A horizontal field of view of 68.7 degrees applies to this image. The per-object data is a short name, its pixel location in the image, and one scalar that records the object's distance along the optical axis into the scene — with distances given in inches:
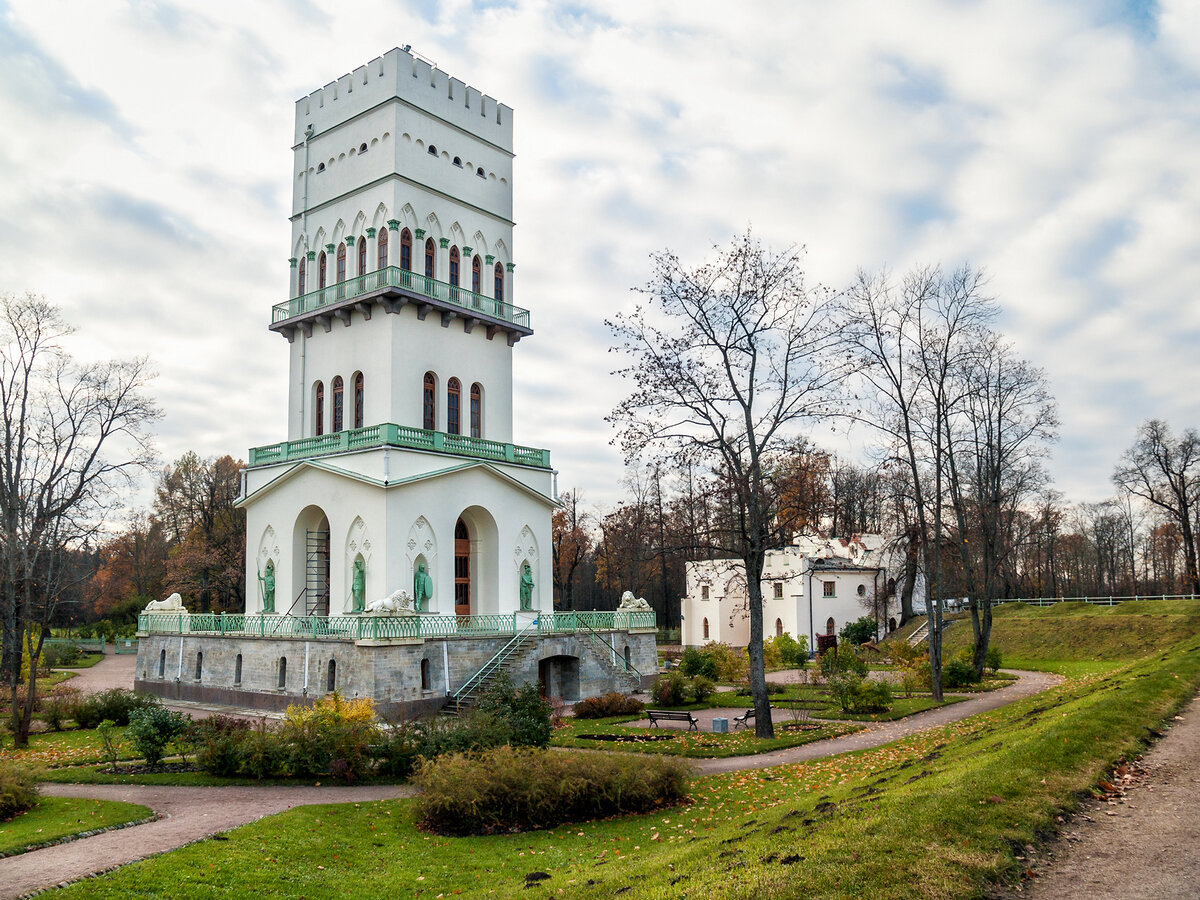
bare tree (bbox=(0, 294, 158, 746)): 864.9
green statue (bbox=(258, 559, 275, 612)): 1243.2
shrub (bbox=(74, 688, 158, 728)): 957.2
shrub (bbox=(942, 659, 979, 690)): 1171.3
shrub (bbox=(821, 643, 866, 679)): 1113.4
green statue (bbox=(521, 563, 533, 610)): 1271.7
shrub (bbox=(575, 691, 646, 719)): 977.5
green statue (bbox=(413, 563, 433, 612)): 1129.4
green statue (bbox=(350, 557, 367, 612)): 1114.7
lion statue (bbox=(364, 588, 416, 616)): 952.3
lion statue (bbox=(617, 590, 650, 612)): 1291.8
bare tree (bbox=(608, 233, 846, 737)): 813.9
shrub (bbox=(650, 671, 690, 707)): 1067.3
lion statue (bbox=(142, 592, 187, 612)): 1268.5
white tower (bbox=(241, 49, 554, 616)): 1155.3
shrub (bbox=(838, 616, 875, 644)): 2032.5
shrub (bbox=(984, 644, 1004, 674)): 1335.3
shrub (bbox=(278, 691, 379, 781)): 625.3
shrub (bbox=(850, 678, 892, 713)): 917.8
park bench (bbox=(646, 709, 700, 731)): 850.8
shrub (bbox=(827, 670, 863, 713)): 918.4
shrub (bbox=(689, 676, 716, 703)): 1100.1
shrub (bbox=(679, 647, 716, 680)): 1274.6
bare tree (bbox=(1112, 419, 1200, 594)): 1920.5
